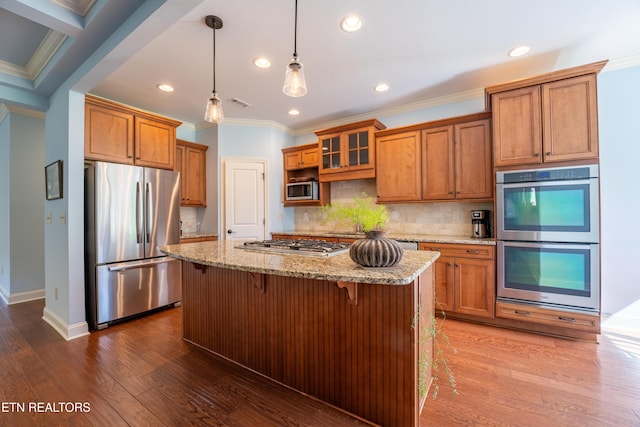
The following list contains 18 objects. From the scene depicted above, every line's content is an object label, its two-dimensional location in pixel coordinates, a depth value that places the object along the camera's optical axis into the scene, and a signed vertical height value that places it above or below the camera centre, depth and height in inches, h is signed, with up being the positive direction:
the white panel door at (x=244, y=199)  169.6 +9.4
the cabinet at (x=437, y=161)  122.2 +25.6
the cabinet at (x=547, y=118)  95.3 +35.8
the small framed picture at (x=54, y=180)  107.3 +15.1
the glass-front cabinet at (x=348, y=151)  150.7 +36.7
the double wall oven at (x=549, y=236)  95.3 -9.8
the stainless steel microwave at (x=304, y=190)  170.1 +14.7
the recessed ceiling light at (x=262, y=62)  104.7 +61.0
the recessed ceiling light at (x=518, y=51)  98.3 +60.7
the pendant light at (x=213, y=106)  81.6 +33.4
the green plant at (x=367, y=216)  59.6 -0.8
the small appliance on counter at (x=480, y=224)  125.2 -6.0
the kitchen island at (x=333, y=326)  54.5 -28.0
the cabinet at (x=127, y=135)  113.0 +37.5
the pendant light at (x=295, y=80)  64.9 +33.1
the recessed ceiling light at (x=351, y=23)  82.1 +60.4
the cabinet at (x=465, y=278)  110.6 -29.1
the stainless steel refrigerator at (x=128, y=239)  110.3 -11.0
